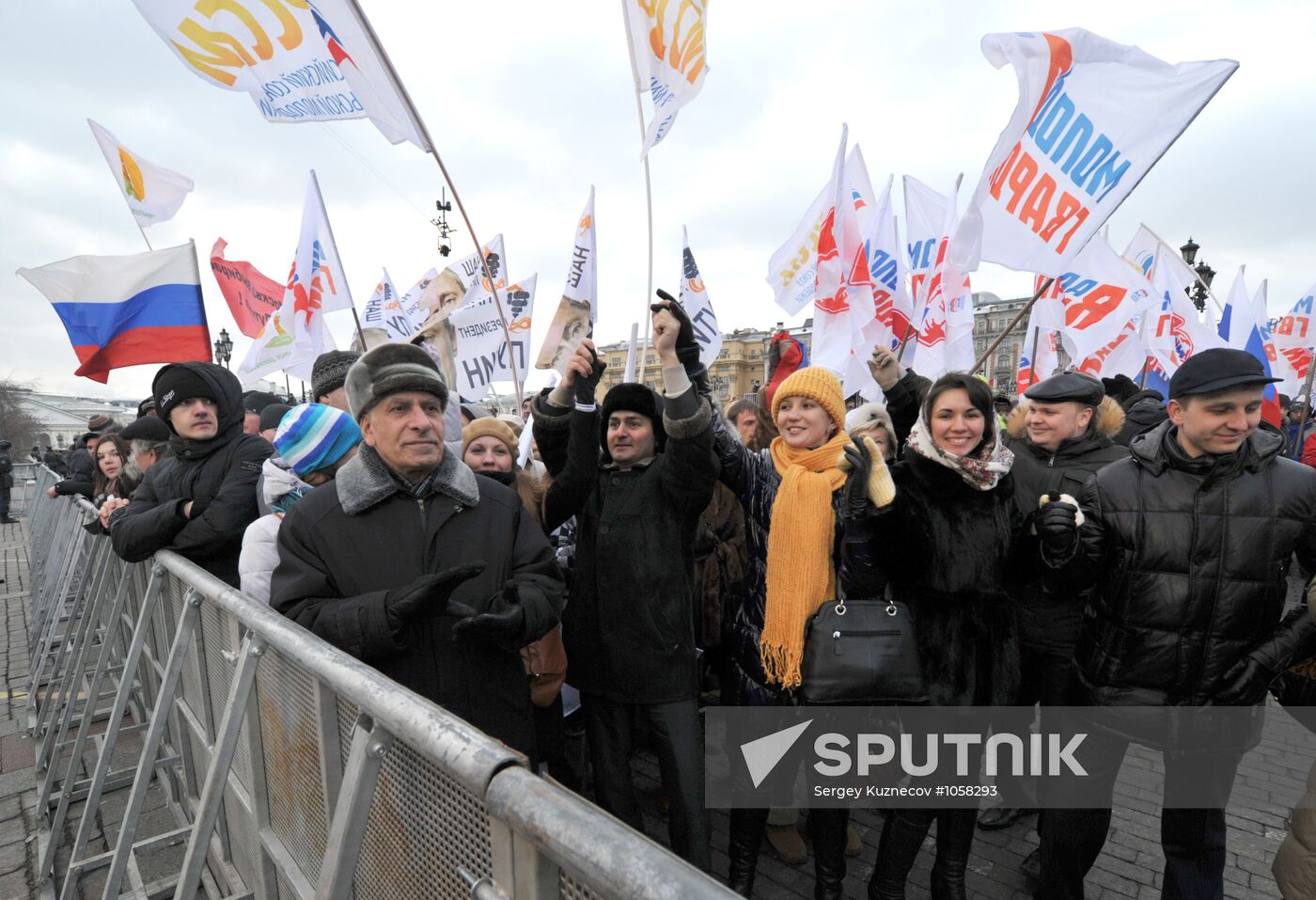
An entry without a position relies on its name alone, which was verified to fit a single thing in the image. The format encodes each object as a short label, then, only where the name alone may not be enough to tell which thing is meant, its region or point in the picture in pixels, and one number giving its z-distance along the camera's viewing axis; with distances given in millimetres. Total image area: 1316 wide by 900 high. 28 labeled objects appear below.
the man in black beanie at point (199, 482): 2881
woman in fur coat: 2553
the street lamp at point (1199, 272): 10453
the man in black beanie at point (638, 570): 2656
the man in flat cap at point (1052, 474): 3172
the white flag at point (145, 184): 6543
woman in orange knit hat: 2619
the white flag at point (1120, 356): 7488
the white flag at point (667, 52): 4305
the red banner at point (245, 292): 7852
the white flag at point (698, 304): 6889
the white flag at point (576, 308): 5473
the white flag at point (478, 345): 7852
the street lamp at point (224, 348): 18453
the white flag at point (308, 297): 7258
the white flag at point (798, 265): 7793
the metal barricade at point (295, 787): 926
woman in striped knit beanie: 2557
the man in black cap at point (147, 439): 4684
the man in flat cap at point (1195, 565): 2307
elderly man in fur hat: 1923
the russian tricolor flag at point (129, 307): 4078
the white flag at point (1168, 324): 7594
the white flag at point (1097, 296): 6617
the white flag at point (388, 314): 9485
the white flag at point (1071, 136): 3527
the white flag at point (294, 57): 3695
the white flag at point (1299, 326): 9680
